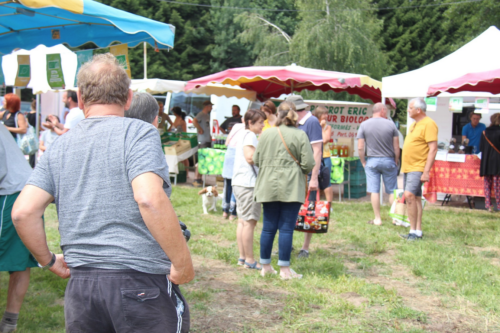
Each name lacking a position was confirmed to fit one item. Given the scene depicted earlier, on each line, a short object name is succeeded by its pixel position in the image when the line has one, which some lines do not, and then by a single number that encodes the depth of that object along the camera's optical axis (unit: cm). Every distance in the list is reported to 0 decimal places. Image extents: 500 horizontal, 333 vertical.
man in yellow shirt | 604
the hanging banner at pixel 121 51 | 510
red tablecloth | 905
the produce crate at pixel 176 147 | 1084
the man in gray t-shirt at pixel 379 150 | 704
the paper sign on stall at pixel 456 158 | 907
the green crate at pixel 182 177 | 1172
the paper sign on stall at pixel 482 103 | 823
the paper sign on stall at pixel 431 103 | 912
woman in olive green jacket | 441
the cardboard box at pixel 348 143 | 1059
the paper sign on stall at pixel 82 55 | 573
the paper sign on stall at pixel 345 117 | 1127
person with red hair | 541
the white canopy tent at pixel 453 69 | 747
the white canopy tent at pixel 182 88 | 1142
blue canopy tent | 398
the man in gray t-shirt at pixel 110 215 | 173
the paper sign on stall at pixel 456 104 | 829
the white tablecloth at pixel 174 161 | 1084
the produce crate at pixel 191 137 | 1151
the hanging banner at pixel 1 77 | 755
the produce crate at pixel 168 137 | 1122
